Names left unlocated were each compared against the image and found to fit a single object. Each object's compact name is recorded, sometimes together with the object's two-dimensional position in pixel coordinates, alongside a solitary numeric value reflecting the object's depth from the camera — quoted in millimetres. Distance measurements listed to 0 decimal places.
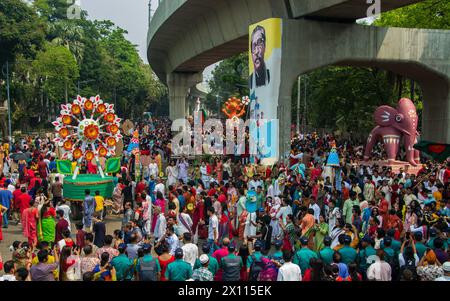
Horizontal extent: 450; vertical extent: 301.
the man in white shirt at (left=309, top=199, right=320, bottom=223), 12102
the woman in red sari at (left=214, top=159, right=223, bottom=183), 19922
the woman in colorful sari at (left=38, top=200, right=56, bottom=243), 11547
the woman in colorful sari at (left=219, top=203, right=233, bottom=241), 12531
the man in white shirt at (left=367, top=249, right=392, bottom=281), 7934
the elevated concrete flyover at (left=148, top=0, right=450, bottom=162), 21453
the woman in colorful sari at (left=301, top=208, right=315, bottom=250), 10633
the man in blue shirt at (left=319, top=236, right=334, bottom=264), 8453
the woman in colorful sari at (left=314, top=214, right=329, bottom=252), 10344
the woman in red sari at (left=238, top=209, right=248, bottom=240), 12761
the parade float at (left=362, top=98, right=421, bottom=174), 23438
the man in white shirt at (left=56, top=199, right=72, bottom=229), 12239
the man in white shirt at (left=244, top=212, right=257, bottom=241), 12516
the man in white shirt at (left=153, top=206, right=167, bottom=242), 11664
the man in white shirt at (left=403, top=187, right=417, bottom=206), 13131
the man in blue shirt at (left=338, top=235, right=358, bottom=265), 8539
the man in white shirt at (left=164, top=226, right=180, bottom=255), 9664
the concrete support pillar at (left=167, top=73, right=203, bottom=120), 46250
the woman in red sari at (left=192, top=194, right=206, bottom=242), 13352
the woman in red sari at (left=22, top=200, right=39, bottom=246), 11828
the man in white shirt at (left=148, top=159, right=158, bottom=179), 19141
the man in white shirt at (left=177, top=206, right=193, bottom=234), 11391
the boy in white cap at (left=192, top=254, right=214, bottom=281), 7652
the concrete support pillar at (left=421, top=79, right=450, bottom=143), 26328
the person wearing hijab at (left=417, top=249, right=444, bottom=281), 7746
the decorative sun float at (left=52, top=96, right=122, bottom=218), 16859
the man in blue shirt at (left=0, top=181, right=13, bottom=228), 14461
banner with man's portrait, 21328
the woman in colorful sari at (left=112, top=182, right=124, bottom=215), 16788
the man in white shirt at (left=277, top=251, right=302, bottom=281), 7648
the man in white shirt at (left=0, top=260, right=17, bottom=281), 7029
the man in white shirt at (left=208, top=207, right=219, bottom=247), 11656
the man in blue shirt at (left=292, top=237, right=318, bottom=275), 8375
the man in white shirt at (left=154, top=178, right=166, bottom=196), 14898
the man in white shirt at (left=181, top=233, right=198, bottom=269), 9117
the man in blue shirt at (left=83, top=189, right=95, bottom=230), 13359
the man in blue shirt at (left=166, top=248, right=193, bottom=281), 7797
